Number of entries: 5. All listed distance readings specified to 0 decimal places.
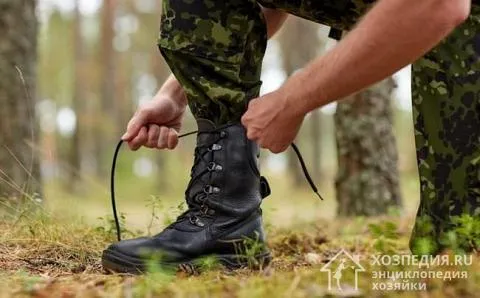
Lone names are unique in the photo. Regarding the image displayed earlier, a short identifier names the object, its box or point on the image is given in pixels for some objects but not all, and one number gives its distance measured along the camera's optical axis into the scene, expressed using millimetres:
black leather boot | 1978
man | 1947
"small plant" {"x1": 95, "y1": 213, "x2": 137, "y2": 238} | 2578
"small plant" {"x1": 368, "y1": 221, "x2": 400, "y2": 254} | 2053
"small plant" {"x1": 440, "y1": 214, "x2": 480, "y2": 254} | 1822
